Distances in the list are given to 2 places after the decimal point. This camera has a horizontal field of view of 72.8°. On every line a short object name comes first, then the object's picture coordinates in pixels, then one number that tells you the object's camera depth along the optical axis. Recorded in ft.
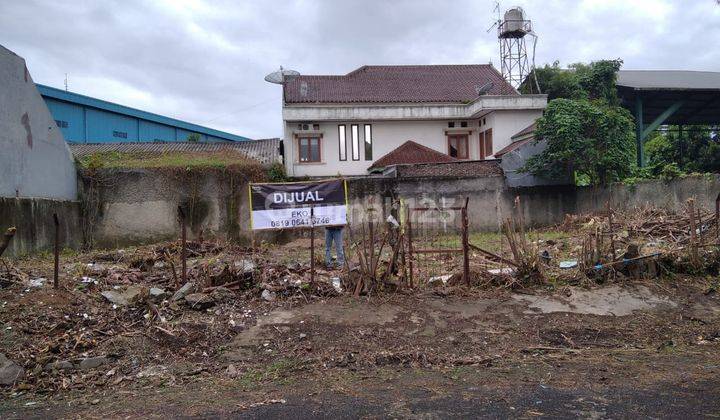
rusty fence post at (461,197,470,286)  25.36
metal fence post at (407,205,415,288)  25.33
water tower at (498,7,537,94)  93.09
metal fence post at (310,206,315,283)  24.98
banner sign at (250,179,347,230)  33.50
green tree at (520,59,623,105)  72.38
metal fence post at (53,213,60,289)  23.27
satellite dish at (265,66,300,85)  81.20
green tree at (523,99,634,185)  56.49
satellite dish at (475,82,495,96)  79.62
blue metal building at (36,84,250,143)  80.74
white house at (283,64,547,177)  75.92
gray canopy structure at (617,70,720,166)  74.64
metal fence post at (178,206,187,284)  24.12
